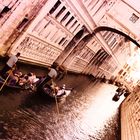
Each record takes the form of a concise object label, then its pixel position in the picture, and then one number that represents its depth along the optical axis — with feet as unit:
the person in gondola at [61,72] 113.64
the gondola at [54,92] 78.62
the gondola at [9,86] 63.83
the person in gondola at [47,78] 79.00
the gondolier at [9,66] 67.72
